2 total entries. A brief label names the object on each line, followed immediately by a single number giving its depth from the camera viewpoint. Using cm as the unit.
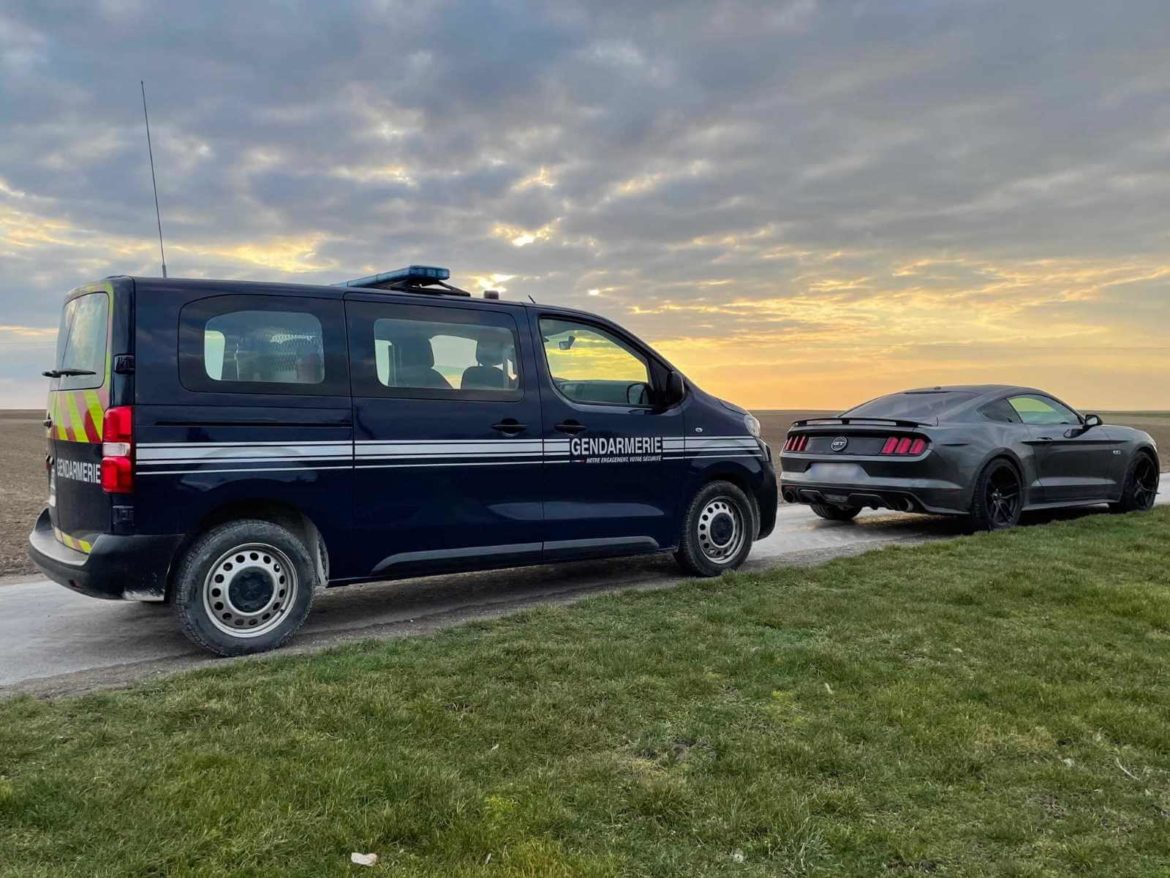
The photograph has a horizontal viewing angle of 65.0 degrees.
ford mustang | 884
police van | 479
